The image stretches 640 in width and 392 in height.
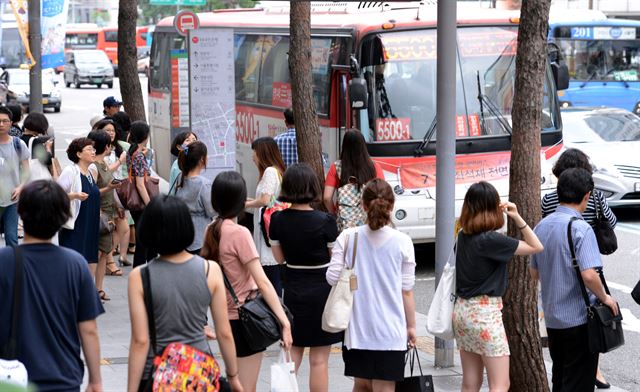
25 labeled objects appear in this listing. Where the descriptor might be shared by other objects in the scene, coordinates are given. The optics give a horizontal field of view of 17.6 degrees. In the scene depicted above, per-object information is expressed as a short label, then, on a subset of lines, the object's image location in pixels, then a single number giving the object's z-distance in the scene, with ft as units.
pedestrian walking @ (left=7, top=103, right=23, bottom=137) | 77.42
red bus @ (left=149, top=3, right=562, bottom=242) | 77.80
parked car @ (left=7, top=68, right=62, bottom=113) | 241.07
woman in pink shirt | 36.10
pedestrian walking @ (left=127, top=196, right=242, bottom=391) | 29.08
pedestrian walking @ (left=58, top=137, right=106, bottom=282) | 56.10
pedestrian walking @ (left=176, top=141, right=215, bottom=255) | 48.98
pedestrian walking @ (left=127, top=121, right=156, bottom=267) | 65.68
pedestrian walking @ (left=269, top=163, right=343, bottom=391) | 39.98
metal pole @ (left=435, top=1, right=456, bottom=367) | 49.92
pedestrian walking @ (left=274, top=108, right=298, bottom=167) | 74.40
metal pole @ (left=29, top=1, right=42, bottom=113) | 100.41
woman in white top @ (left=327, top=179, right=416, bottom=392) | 37.39
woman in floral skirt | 37.25
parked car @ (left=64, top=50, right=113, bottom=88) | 350.68
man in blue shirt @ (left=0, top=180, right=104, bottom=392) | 27.86
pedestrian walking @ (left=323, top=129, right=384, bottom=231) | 52.12
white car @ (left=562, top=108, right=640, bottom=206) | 97.92
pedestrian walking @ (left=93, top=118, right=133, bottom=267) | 69.27
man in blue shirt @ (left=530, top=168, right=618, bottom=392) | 39.40
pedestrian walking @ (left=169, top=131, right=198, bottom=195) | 58.69
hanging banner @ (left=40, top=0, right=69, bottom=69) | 110.38
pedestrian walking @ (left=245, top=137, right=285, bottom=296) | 51.98
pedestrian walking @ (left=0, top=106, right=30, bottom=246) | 62.18
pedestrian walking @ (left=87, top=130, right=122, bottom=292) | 61.66
